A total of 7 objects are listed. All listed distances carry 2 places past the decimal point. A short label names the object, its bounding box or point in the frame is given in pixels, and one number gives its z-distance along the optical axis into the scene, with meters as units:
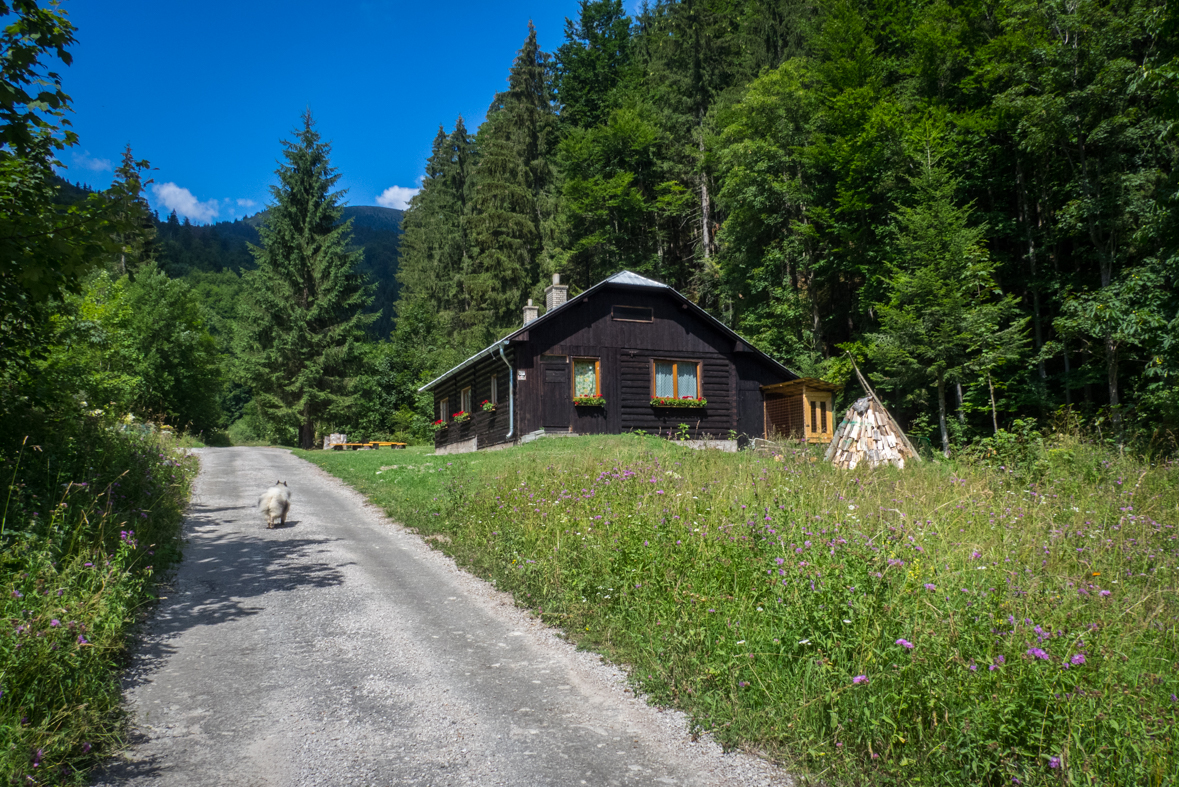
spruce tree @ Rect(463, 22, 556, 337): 37.81
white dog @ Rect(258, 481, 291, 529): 10.08
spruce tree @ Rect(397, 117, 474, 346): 45.94
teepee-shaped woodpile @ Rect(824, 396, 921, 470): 11.92
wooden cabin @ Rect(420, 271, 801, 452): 21.34
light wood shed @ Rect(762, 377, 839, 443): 23.53
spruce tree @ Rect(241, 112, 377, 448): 34.25
